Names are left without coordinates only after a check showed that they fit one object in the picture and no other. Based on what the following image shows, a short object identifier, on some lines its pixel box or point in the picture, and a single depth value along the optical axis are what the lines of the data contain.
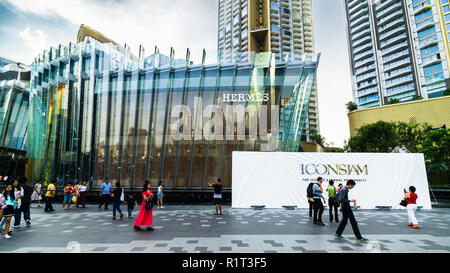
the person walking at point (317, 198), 8.28
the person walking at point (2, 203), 6.00
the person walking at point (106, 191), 12.27
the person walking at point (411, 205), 7.59
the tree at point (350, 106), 46.23
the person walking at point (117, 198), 9.28
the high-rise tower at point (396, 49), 48.59
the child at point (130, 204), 9.41
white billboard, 12.81
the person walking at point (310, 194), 8.76
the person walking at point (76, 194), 13.36
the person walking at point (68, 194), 13.01
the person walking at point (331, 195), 9.34
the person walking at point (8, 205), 6.12
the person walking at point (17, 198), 6.78
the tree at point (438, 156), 18.73
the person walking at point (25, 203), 7.52
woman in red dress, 7.17
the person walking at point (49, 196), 11.39
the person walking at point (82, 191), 13.34
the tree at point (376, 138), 29.42
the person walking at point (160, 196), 13.38
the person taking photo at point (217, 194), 10.48
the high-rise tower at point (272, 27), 79.25
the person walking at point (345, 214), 5.76
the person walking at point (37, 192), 13.08
